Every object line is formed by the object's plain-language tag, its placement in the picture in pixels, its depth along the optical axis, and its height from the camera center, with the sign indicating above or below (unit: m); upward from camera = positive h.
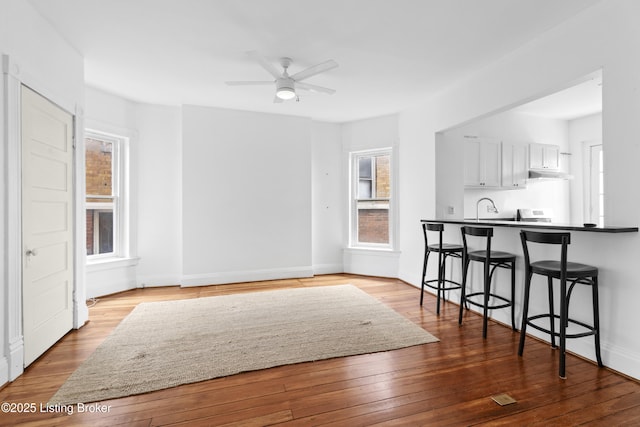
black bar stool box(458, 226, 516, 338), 2.98 -0.50
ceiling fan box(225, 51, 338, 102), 2.93 +1.39
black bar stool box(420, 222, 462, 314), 3.69 -0.45
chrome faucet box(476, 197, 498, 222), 5.27 +0.09
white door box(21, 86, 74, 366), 2.44 -0.08
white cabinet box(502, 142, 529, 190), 5.13 +0.78
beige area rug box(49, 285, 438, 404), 2.26 -1.17
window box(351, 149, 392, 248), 5.64 +0.27
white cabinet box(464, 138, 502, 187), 4.87 +0.80
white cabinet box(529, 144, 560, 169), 5.33 +0.98
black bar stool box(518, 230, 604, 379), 2.23 -0.49
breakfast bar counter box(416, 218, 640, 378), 2.22 -0.55
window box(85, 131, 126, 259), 4.45 +0.28
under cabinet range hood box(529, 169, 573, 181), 5.07 +0.62
